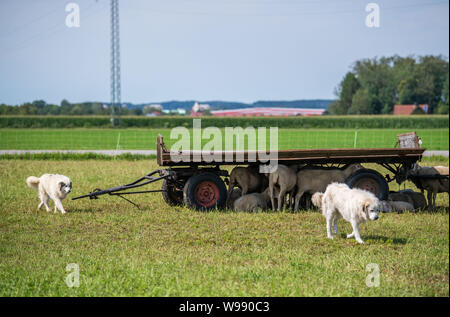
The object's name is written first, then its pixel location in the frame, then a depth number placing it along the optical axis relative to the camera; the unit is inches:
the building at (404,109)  3009.4
